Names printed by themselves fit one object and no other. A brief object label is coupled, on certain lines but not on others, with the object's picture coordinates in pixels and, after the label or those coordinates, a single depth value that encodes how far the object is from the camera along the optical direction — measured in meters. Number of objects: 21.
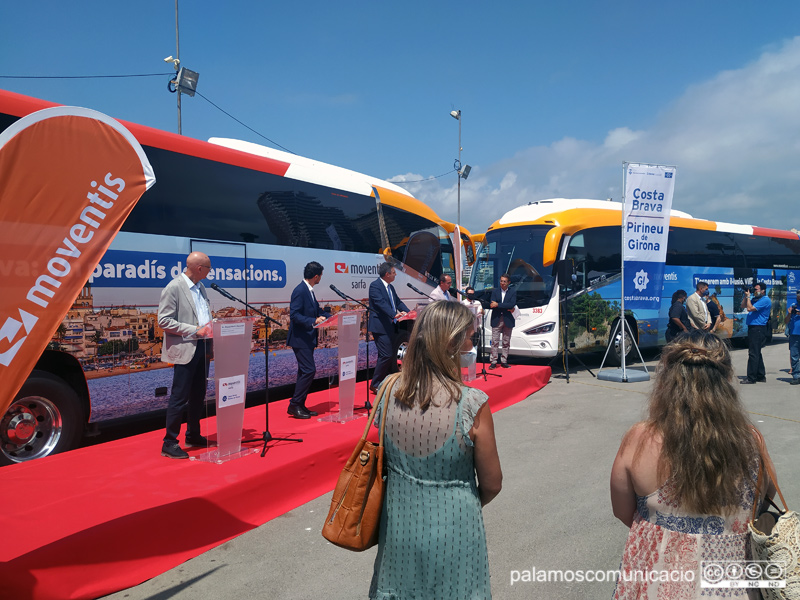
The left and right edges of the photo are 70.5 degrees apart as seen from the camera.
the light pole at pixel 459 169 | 28.57
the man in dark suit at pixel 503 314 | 11.02
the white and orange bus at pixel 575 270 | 11.43
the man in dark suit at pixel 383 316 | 7.59
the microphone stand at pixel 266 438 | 5.01
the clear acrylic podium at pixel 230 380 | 4.91
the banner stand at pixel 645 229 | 9.89
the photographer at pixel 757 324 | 10.48
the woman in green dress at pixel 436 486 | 2.02
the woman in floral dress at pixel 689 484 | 1.81
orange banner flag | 2.99
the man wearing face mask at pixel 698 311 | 11.06
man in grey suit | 4.81
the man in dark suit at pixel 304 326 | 6.41
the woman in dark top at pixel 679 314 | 11.37
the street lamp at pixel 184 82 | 15.83
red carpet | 3.19
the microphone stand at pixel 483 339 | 9.52
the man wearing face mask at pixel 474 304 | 9.48
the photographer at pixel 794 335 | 10.48
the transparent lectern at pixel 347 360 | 6.48
